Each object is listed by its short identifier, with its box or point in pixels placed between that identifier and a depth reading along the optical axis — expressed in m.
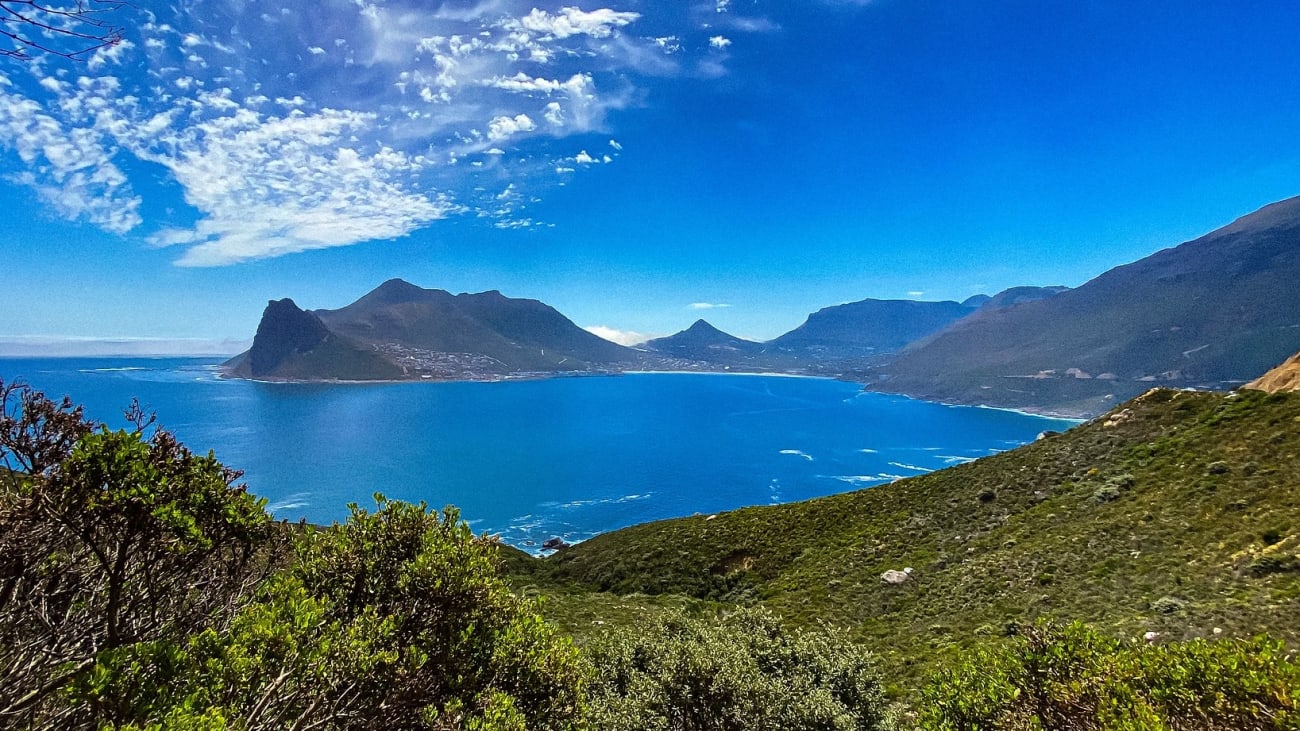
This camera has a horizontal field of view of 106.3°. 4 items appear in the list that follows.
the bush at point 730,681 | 12.74
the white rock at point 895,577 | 33.18
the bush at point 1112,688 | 7.98
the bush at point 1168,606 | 20.02
